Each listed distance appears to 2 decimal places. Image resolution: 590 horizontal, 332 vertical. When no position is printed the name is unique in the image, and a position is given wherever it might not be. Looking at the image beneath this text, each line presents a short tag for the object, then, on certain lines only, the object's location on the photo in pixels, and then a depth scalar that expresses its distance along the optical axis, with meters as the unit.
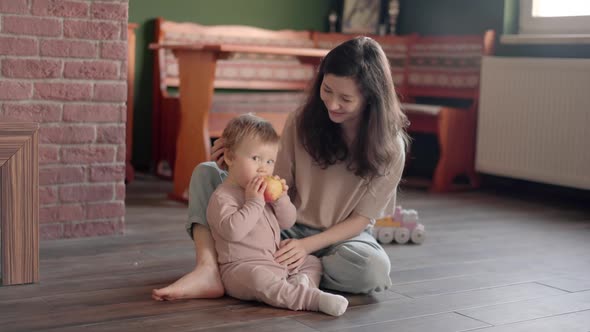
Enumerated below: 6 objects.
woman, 2.15
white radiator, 3.98
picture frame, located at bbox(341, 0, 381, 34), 5.25
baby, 2.04
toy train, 3.01
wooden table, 3.74
